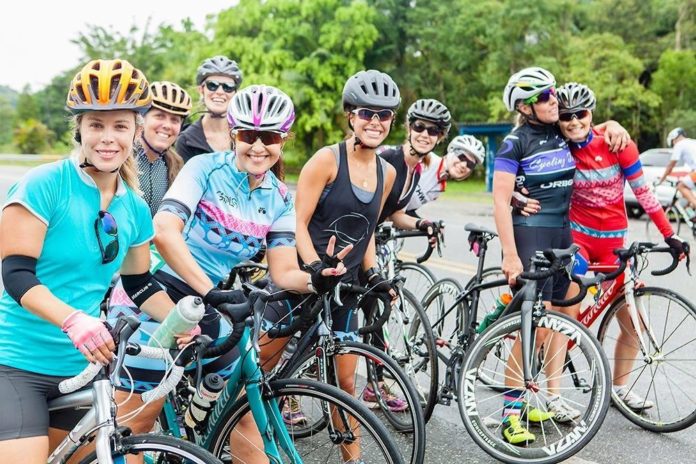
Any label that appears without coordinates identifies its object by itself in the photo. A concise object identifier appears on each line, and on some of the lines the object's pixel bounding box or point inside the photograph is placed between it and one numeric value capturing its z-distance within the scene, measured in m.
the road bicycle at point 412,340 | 4.41
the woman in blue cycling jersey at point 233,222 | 3.03
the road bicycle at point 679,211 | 12.56
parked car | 15.41
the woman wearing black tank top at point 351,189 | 3.65
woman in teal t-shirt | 2.22
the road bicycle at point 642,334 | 4.35
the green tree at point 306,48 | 32.66
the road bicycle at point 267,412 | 2.75
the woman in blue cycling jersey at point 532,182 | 4.29
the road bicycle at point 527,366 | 3.77
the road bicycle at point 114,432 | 2.18
